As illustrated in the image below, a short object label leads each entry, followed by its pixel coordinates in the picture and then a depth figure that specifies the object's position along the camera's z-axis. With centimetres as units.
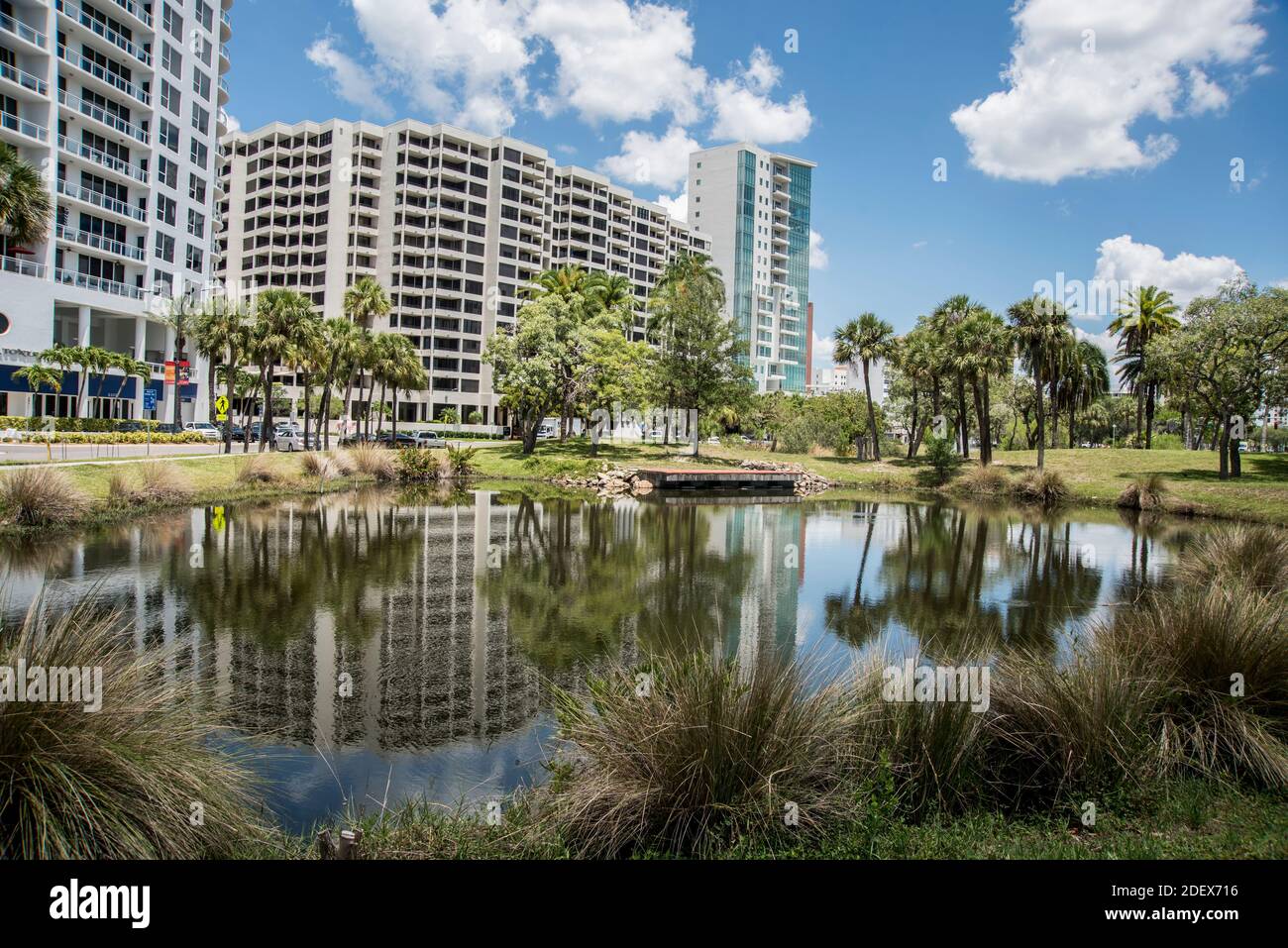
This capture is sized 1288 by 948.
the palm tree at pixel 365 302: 5511
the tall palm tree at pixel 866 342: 6200
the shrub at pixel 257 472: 3450
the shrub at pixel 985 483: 4997
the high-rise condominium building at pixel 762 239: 13700
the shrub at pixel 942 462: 5441
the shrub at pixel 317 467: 3834
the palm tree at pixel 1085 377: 6694
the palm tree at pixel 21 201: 2584
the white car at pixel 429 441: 6042
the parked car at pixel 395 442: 6292
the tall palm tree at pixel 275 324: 4528
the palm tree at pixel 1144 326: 6362
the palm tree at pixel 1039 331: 5059
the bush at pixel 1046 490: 4538
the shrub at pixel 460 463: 4834
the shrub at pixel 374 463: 4250
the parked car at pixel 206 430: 6003
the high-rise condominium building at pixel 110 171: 4916
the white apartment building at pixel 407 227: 10181
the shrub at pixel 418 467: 4450
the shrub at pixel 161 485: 2736
